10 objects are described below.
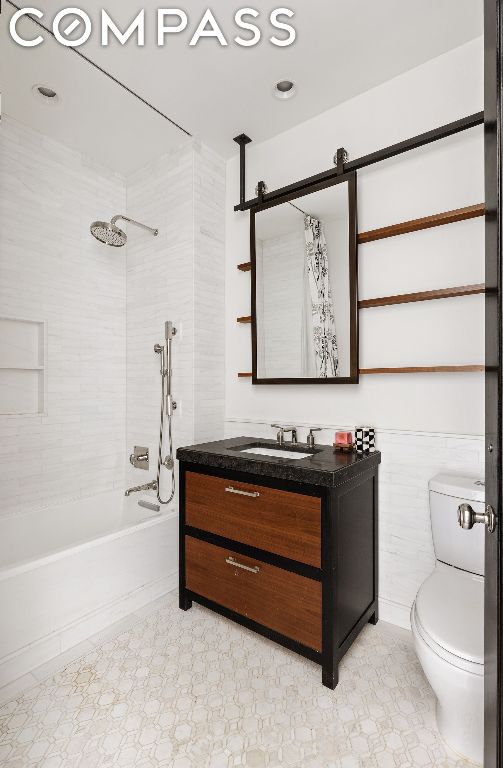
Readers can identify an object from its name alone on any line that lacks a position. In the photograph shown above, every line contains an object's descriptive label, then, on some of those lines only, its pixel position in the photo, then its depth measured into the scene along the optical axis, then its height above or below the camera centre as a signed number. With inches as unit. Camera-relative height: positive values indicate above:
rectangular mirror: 78.4 +21.2
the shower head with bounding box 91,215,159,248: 91.2 +36.2
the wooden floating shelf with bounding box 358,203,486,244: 64.7 +28.7
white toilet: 44.1 -29.1
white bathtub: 62.9 -36.6
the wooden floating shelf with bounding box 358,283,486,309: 64.9 +15.8
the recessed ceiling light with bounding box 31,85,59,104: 77.8 +59.1
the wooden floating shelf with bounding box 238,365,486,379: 64.9 +2.7
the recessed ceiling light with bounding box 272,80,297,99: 76.0 +58.7
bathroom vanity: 59.7 -27.2
